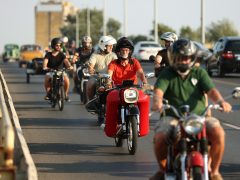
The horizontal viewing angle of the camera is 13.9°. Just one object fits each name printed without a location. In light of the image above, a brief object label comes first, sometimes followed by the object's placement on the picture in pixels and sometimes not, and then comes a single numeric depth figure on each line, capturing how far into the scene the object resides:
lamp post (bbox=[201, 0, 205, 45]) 61.17
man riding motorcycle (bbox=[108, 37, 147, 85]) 14.98
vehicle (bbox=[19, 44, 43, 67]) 67.50
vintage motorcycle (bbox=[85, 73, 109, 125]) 16.50
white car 67.31
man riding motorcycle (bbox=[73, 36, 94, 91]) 23.81
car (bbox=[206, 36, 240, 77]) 40.97
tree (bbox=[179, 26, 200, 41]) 123.94
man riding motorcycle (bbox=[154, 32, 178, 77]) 16.19
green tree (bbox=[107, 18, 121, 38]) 162.25
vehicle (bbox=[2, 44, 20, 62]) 114.46
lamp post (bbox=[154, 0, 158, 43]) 80.61
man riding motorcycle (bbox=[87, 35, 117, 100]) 17.86
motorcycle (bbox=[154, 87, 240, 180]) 8.65
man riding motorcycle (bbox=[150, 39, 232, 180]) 9.16
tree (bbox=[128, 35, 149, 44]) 125.31
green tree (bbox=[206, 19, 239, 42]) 118.41
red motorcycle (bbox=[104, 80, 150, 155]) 14.04
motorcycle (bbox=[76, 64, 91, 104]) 24.16
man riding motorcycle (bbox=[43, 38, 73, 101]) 23.78
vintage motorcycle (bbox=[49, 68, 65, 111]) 23.44
